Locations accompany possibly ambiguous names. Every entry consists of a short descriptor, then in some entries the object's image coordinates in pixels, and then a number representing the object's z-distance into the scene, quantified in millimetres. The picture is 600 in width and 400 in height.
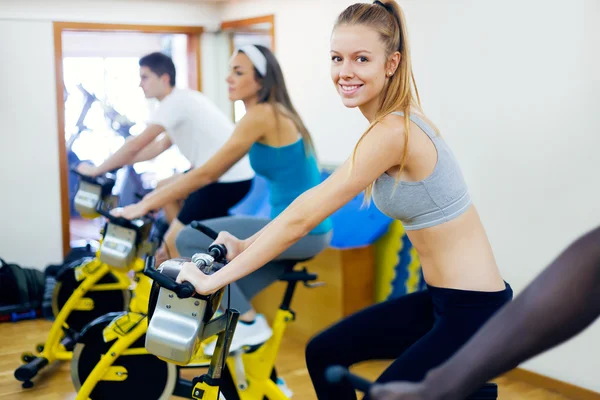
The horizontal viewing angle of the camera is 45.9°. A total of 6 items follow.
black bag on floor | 4398
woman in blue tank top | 2627
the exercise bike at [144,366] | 2520
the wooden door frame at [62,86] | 4902
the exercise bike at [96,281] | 2879
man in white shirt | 3291
